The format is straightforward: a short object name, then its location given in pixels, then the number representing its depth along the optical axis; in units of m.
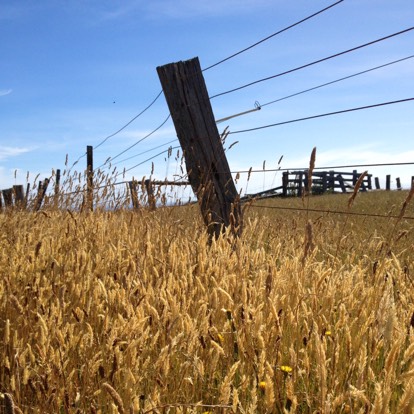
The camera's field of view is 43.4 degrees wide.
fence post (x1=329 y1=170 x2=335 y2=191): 35.06
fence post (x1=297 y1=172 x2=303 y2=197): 29.86
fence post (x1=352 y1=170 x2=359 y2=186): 35.83
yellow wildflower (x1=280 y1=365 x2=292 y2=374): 1.70
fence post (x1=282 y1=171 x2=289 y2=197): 28.66
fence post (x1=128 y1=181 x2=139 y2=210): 4.90
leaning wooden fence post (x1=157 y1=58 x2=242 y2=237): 4.30
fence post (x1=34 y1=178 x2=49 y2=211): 6.46
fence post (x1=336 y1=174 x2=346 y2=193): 34.66
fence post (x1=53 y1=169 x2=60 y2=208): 6.12
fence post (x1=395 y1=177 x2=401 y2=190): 43.81
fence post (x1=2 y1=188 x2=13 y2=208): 14.12
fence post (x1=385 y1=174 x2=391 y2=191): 41.66
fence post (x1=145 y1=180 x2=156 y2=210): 4.71
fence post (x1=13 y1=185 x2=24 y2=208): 12.84
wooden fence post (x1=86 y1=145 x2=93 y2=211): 5.74
